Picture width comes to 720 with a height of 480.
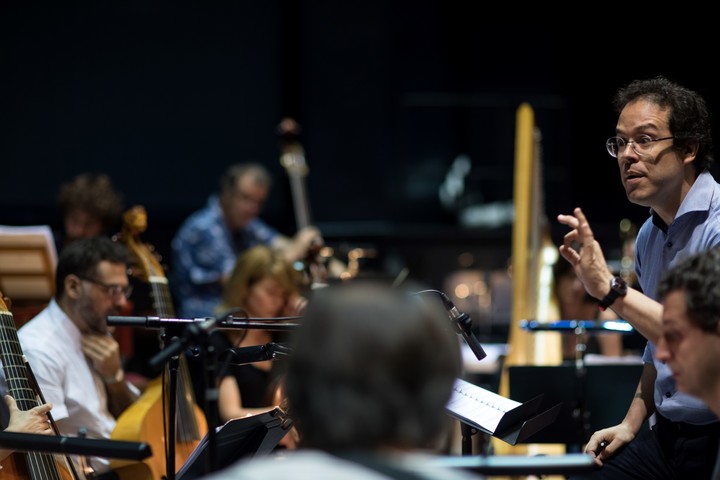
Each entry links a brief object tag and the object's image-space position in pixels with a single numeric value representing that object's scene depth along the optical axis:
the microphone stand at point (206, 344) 4.62
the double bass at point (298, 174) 11.95
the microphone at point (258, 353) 5.61
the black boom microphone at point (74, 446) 4.29
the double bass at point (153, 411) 7.52
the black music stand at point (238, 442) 5.51
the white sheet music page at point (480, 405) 5.50
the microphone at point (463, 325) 5.73
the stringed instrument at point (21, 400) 5.69
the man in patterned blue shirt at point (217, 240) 12.95
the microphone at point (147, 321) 5.51
